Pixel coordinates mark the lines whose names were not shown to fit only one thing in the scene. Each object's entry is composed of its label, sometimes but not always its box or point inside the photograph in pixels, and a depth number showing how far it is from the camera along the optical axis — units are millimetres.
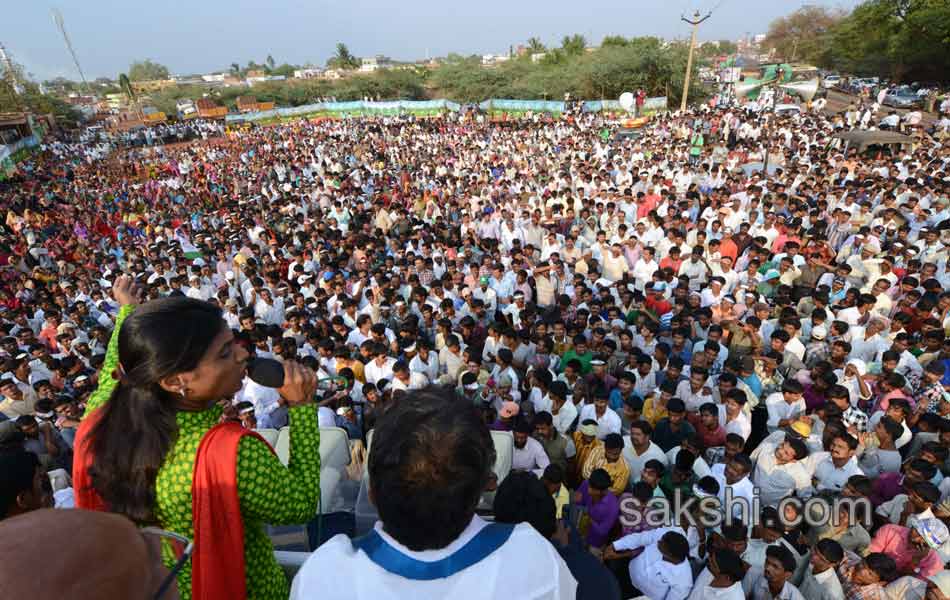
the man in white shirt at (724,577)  2559
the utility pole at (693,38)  17141
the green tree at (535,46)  60344
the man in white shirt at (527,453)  3709
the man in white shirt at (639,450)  3628
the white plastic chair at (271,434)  3563
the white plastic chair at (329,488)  3190
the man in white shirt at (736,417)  3955
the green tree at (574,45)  45341
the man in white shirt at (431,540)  979
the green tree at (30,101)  35469
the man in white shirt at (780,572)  2627
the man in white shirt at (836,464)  3422
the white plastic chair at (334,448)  3312
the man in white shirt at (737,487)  3342
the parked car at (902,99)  24359
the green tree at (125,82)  34388
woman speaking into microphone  1330
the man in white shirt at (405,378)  4547
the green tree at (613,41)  41469
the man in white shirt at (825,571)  2701
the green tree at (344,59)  68062
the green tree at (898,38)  25891
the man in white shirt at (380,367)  4844
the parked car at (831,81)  31175
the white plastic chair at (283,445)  3285
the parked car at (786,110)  19633
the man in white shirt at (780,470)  3459
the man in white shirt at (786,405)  4035
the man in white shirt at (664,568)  2738
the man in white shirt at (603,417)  4047
